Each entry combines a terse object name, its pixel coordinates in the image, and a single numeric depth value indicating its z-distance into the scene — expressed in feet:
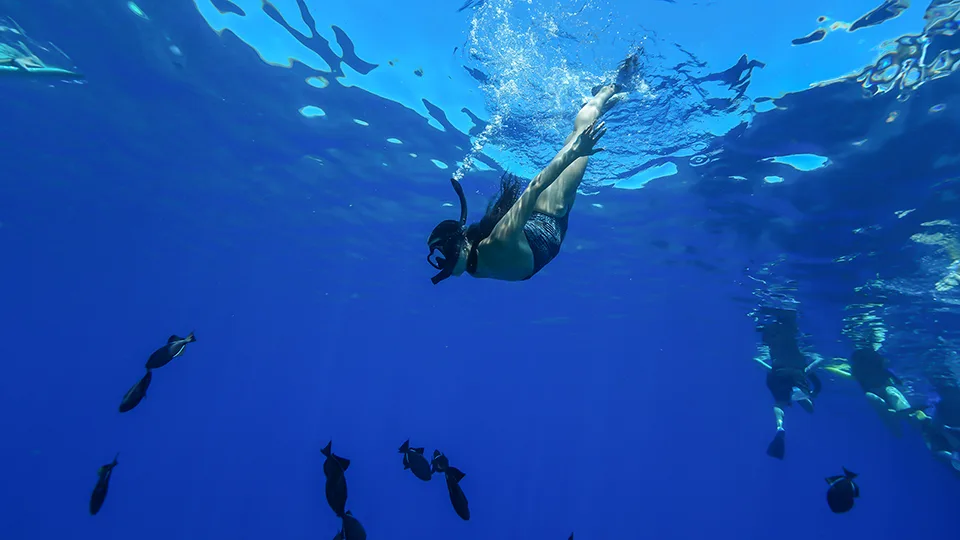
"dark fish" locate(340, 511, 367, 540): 14.73
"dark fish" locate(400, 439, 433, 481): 16.98
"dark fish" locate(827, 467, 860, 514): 18.75
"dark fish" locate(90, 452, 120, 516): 16.33
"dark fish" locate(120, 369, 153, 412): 15.33
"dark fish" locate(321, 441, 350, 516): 12.23
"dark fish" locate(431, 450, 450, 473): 15.63
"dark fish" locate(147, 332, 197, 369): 15.85
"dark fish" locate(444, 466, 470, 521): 14.25
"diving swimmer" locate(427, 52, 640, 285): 12.26
